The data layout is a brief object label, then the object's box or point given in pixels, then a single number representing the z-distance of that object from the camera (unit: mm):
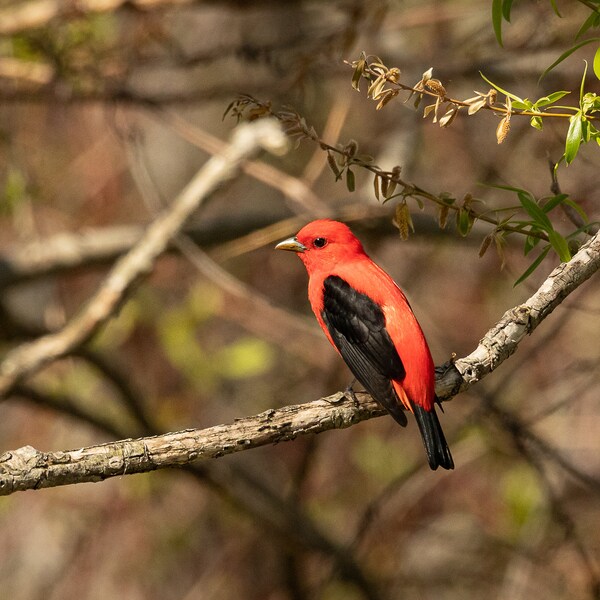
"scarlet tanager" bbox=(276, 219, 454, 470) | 7859
